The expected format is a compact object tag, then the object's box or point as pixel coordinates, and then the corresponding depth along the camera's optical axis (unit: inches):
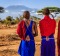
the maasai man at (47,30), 190.8
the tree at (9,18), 670.1
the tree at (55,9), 781.3
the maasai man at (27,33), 186.2
